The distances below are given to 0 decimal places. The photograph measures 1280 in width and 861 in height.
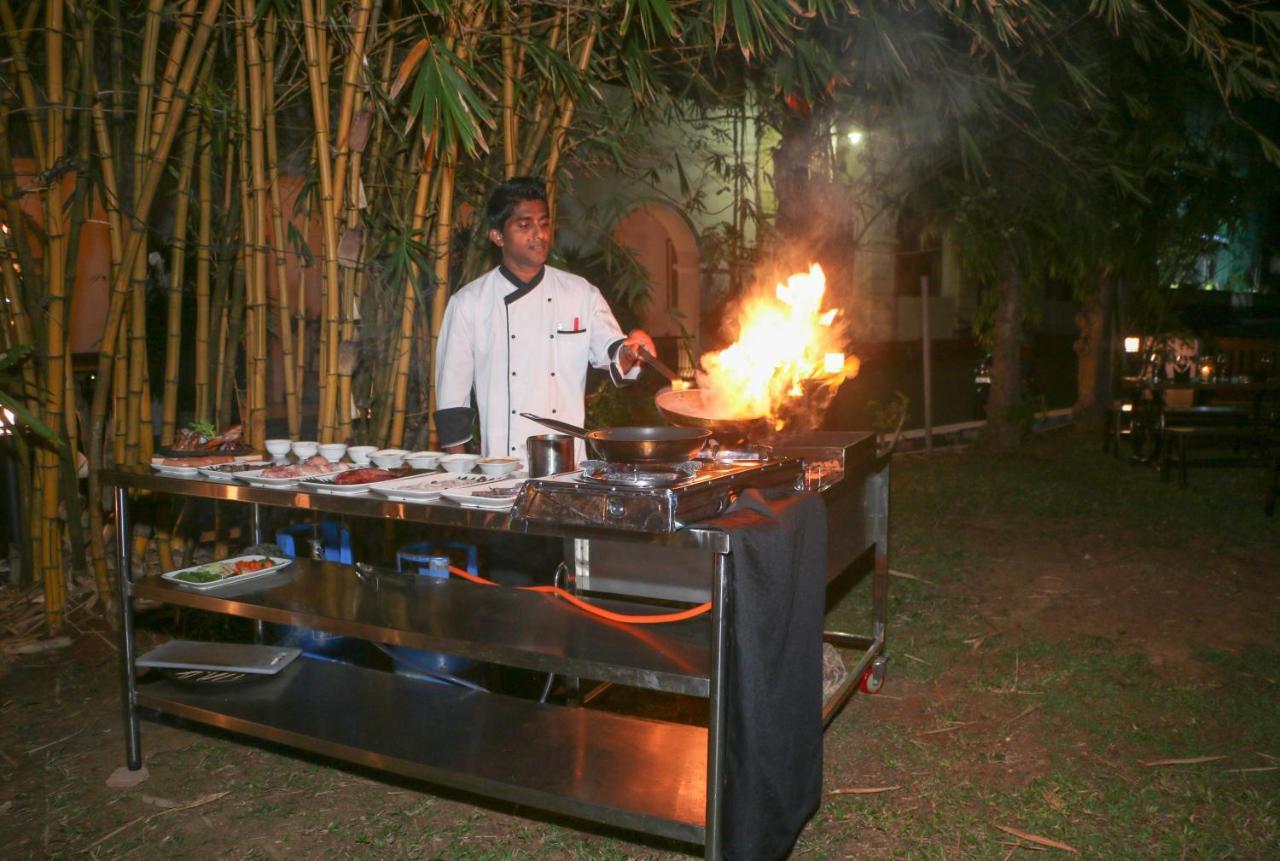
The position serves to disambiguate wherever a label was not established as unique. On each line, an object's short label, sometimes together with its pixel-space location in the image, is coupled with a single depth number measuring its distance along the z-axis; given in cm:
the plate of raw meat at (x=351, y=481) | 257
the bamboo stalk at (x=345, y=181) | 329
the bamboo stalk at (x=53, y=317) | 374
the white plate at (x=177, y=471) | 285
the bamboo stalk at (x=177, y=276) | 392
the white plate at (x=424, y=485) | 247
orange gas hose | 268
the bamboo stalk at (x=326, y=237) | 331
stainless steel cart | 227
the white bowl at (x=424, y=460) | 290
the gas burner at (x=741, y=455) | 260
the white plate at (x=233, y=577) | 302
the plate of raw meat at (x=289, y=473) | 267
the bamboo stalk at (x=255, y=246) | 355
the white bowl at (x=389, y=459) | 292
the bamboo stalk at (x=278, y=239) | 364
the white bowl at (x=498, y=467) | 273
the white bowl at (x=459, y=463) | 274
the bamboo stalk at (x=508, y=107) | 371
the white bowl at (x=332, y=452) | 295
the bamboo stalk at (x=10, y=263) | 379
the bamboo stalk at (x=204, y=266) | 402
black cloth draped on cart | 215
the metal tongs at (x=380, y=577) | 311
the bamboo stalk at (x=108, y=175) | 382
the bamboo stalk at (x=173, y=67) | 357
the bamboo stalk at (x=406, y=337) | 375
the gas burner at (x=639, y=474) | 220
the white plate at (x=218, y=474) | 277
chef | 365
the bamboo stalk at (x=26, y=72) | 368
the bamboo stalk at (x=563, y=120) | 379
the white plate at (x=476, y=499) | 236
